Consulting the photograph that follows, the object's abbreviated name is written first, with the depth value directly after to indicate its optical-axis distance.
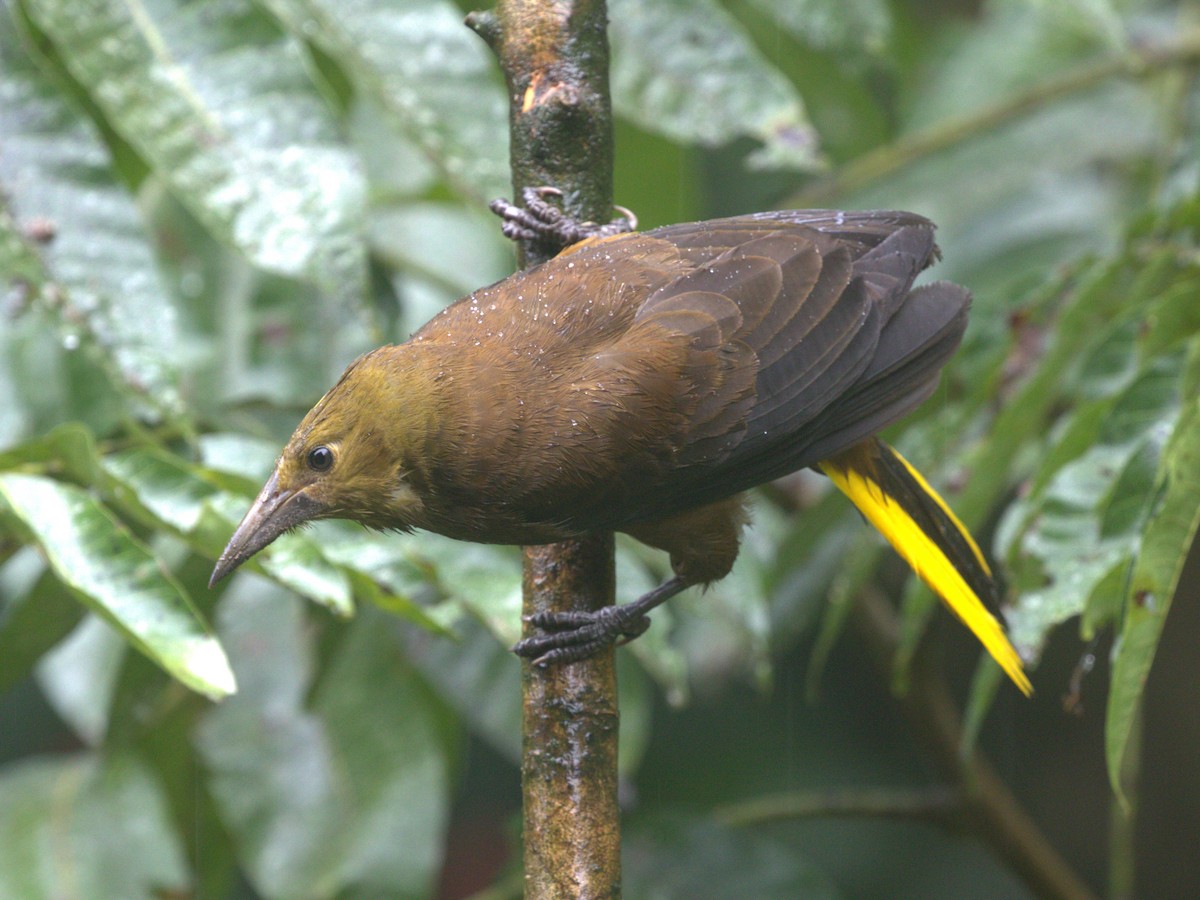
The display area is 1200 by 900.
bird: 4.20
